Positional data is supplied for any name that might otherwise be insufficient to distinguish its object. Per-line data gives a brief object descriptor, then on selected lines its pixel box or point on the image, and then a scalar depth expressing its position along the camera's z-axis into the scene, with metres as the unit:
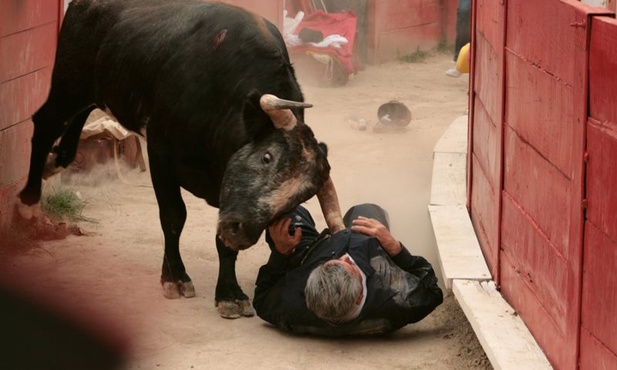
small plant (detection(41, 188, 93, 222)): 6.68
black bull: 4.67
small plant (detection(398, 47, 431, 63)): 13.84
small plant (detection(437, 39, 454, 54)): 14.41
